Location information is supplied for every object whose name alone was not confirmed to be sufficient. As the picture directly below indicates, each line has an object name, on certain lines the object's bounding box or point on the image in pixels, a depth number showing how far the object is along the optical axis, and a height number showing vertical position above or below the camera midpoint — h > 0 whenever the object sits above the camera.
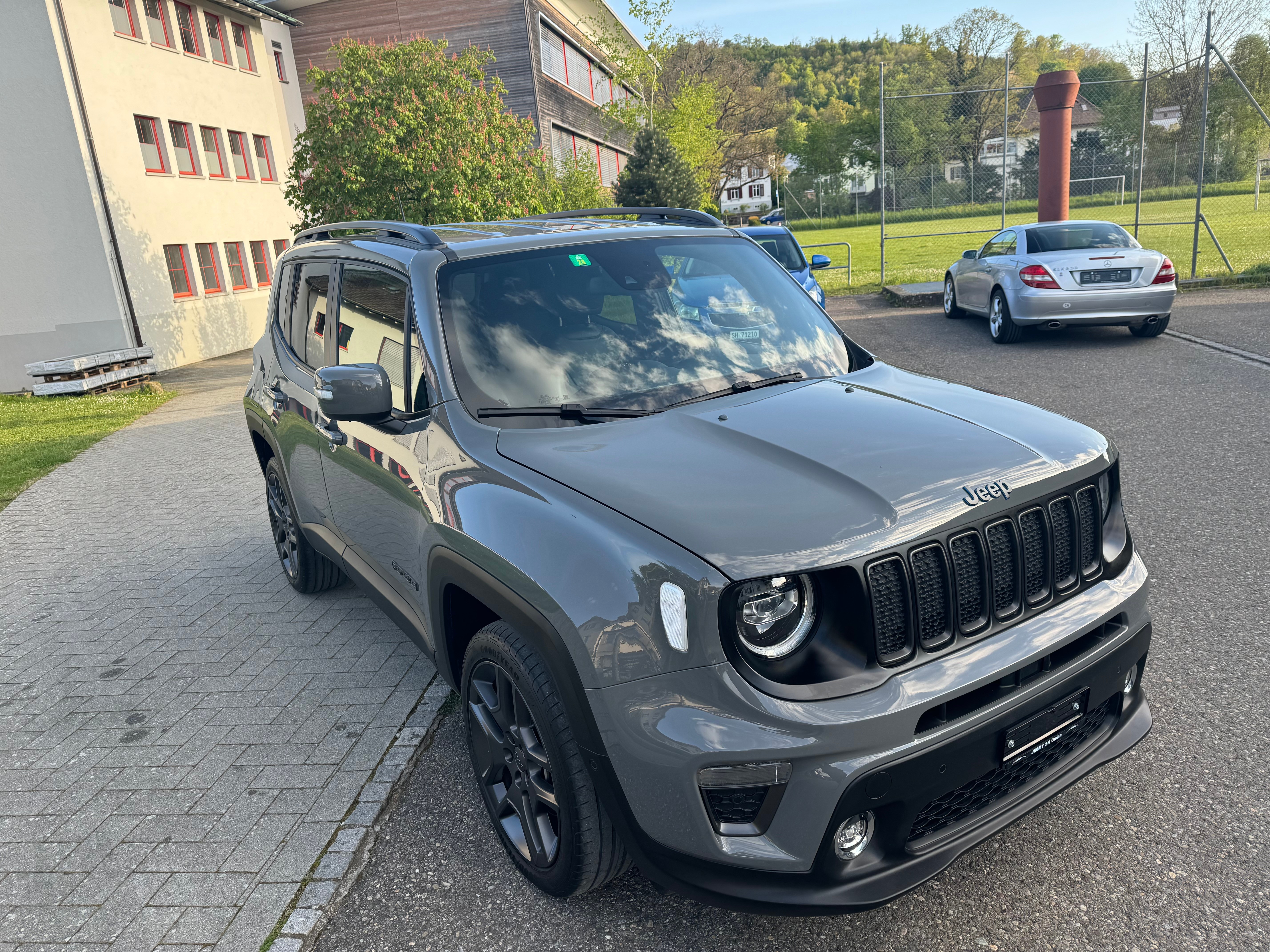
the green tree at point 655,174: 27.67 +1.22
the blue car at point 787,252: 11.88 -0.66
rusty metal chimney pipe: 17.52 +0.84
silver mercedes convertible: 11.20 -1.26
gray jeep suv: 2.18 -0.93
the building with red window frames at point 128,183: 18.19 +1.77
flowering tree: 13.95 +1.41
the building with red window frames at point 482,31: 28.20 +6.18
